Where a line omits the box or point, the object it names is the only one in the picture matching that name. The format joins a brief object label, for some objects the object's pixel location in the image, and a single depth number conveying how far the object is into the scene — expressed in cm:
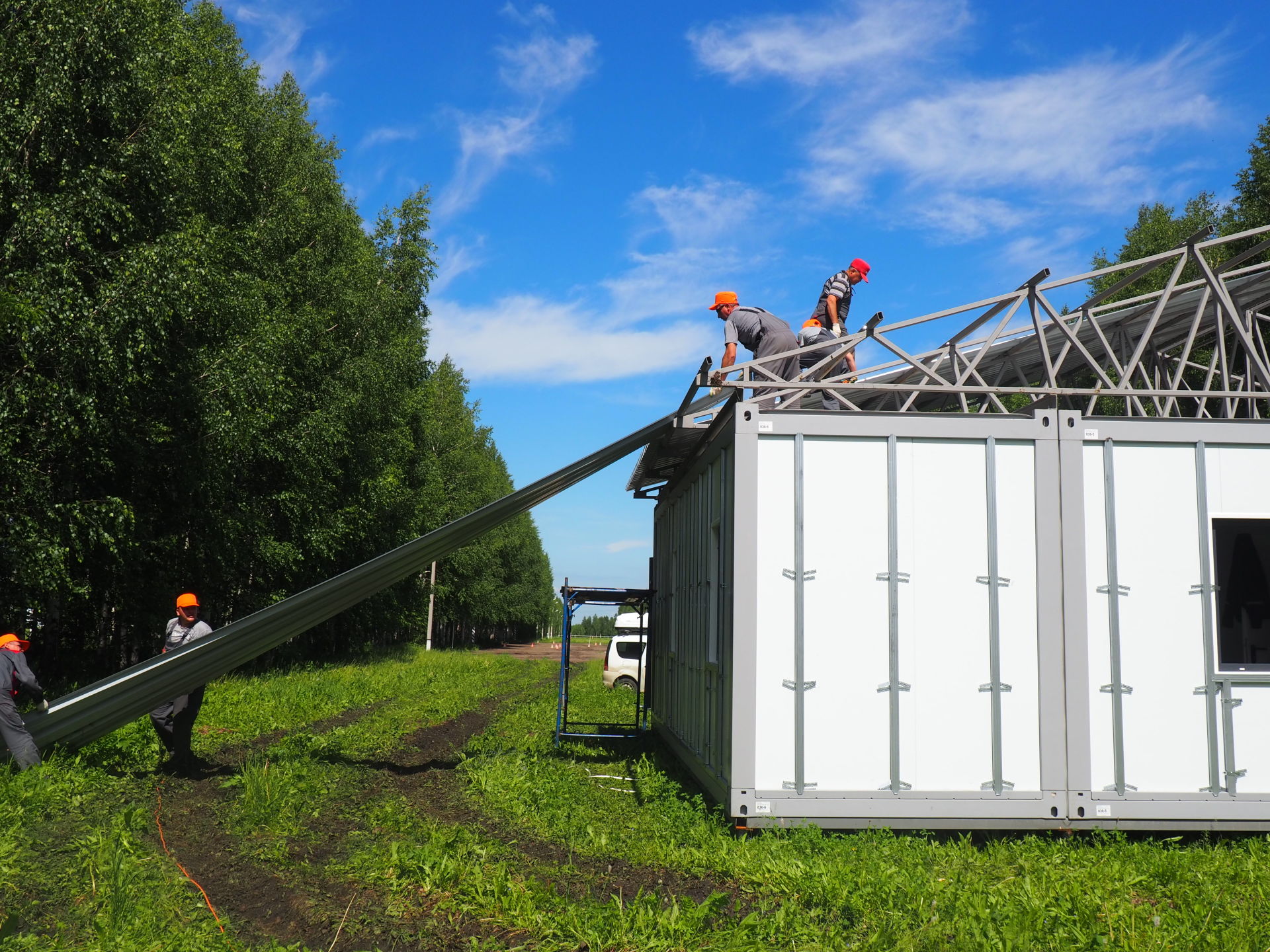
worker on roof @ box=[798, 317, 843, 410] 991
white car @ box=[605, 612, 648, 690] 2181
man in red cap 1027
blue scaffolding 1252
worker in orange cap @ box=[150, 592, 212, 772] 868
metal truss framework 810
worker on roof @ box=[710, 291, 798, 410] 930
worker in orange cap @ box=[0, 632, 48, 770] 729
